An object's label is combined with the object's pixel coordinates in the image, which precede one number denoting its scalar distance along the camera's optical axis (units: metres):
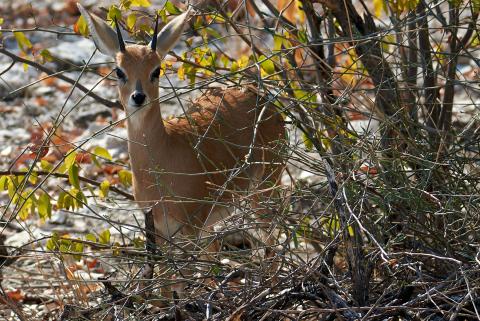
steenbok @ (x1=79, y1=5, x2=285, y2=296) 11.49
